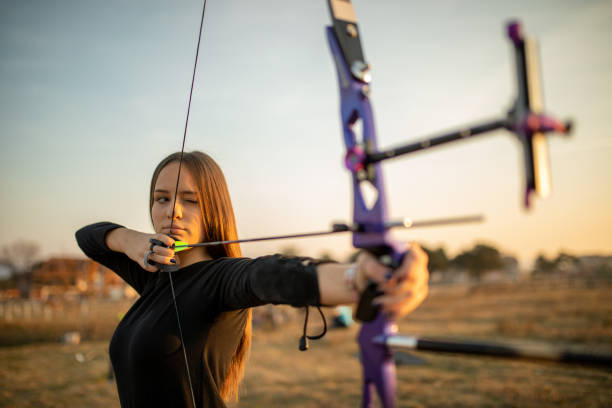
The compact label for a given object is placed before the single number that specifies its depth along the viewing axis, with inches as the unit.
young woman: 36.0
